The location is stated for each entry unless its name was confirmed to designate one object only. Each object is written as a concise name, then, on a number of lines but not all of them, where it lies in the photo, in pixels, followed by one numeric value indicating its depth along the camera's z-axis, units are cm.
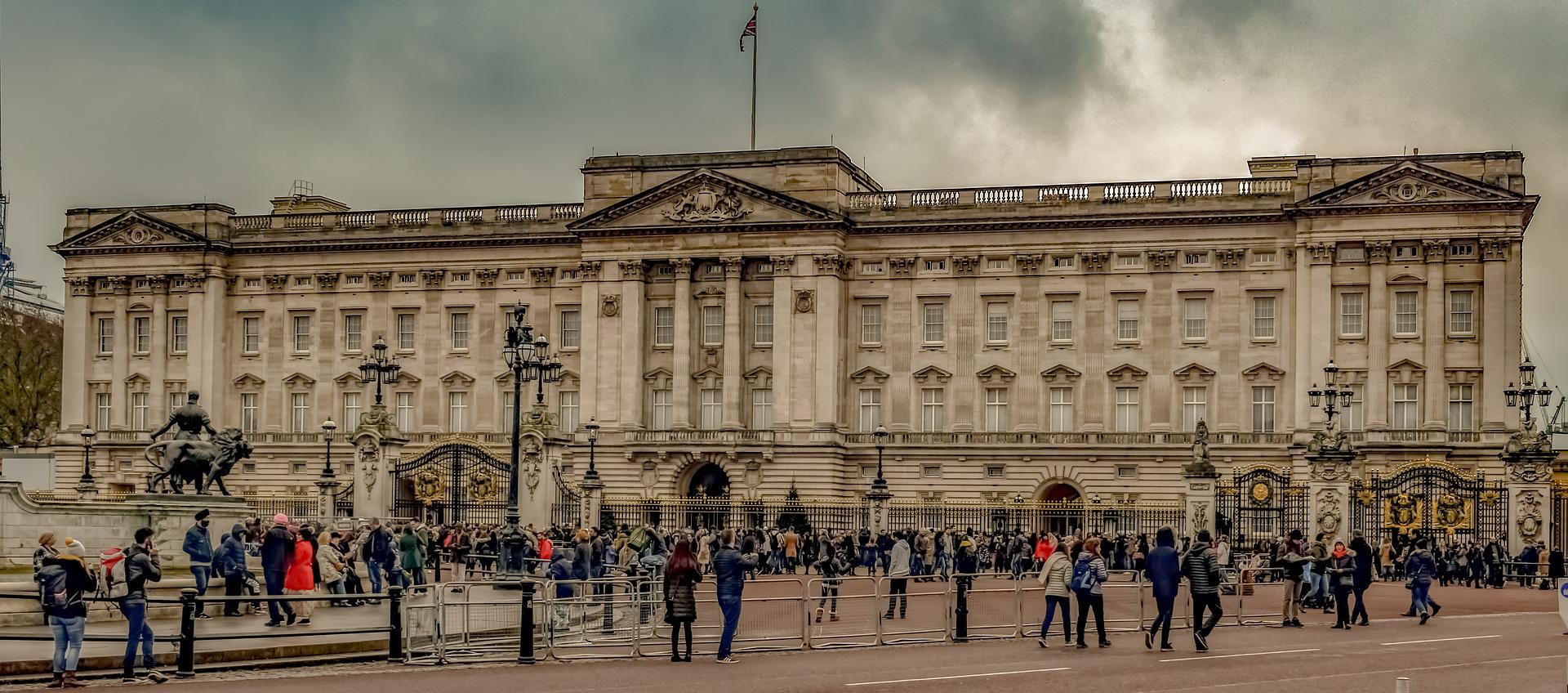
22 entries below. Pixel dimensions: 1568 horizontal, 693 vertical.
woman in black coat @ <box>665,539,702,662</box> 2586
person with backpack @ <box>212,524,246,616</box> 2986
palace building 6700
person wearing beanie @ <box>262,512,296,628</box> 3023
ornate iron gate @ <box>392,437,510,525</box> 5888
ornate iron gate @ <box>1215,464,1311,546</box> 5178
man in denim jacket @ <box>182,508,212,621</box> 3038
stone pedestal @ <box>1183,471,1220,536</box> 5175
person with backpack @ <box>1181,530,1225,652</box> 2742
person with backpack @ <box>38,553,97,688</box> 2231
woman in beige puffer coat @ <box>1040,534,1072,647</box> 2794
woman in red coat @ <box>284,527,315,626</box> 3028
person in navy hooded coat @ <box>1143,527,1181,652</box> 2712
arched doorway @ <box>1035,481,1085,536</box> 6581
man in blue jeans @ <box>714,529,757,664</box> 2611
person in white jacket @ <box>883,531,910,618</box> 3244
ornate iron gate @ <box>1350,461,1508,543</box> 5009
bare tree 9450
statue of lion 3853
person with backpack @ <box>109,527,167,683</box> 2367
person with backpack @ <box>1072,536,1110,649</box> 2753
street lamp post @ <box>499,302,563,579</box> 3731
